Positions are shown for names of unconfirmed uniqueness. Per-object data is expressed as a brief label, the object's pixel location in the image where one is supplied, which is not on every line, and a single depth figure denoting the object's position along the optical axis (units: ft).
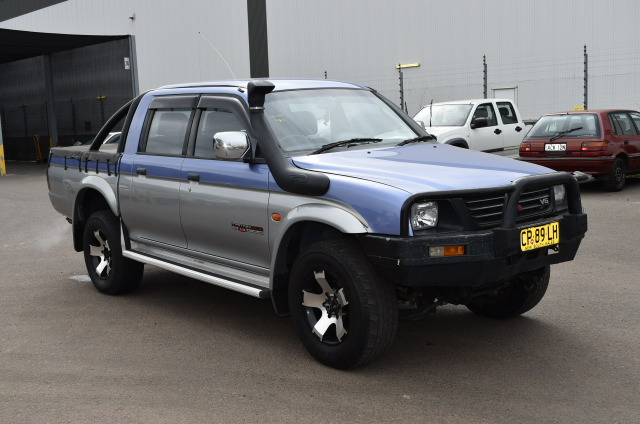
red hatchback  43.73
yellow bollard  89.81
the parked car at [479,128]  53.36
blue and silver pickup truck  14.34
